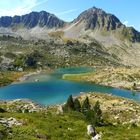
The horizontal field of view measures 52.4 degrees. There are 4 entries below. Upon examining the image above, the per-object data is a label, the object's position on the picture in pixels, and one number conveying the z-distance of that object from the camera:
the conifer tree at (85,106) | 37.30
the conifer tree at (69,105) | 39.71
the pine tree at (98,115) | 29.93
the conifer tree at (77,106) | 38.87
